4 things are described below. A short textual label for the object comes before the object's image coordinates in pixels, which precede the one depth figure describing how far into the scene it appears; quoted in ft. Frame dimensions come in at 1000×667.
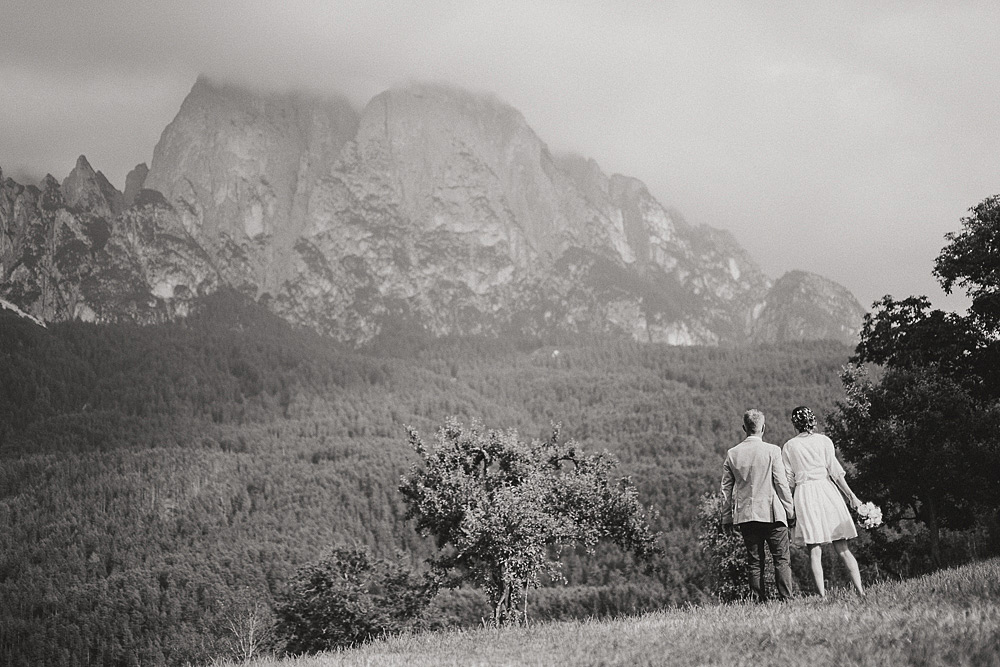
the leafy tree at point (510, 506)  116.47
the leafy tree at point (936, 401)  100.07
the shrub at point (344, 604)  249.34
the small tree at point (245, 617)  285.52
